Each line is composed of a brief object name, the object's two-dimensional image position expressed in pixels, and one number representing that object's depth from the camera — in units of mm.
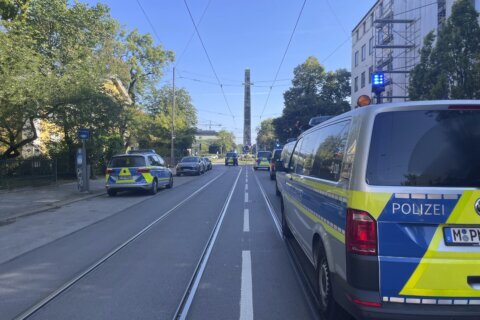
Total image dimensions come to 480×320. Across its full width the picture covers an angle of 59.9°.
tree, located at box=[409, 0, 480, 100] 15539
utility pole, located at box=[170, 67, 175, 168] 39094
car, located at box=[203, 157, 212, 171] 39400
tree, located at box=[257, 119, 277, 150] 109438
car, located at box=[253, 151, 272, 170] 40500
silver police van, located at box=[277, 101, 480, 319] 3188
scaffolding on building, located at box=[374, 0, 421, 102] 31375
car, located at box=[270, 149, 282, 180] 23838
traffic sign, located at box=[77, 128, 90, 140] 17203
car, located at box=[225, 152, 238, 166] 56250
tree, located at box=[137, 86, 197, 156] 42625
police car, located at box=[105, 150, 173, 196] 16141
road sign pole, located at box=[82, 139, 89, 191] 17344
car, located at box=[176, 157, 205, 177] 31969
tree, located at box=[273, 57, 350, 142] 53406
